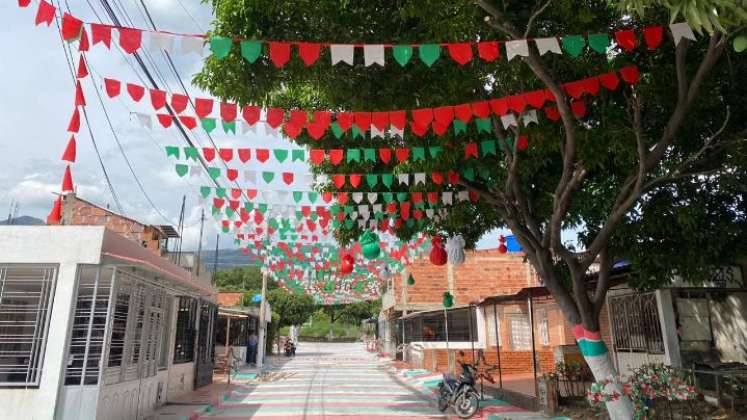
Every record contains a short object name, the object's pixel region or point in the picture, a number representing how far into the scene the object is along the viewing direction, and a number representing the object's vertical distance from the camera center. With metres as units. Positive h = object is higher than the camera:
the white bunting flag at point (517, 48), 5.45 +3.00
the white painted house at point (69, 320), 8.12 +0.40
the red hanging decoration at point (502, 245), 14.21 +2.61
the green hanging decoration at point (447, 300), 18.90 +1.55
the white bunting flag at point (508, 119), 7.16 +2.98
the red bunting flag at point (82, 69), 5.59 +2.86
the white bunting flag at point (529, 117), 7.11 +3.01
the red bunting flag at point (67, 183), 5.71 +1.72
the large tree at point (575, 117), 6.24 +3.06
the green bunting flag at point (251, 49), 5.08 +2.80
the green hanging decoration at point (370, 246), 11.34 +2.07
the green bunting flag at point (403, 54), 5.35 +2.90
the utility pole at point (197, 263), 21.43 +3.35
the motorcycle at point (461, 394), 11.20 -1.07
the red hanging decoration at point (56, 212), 6.06 +1.52
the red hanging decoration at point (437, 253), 11.42 +1.93
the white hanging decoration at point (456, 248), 11.34 +2.03
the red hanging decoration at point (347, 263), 15.17 +2.30
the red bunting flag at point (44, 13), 4.59 +2.84
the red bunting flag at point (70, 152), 5.66 +2.04
